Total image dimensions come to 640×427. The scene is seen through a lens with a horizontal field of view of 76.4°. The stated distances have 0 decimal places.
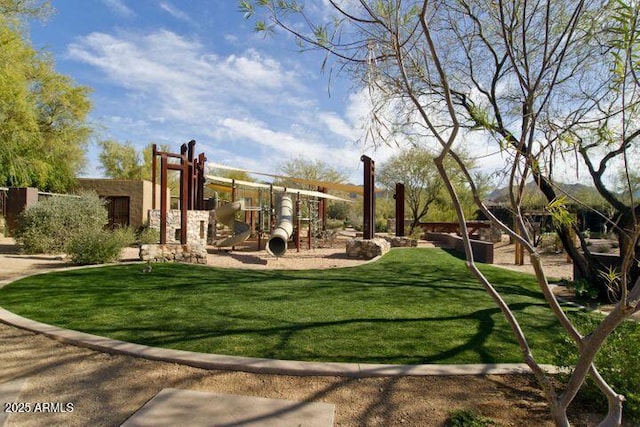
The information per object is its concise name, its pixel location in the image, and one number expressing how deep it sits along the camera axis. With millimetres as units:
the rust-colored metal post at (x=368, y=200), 13523
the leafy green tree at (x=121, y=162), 33250
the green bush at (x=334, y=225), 28058
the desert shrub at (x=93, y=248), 9141
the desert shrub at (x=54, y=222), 11484
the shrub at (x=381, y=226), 28625
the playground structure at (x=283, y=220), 13578
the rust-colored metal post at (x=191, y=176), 15492
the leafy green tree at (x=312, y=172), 37594
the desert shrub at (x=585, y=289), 7219
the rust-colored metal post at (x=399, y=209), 16578
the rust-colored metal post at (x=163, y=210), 10734
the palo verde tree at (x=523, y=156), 1940
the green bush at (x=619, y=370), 2805
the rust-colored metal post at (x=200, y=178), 17203
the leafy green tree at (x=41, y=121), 11031
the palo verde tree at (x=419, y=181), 24516
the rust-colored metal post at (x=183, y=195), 11336
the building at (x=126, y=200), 18781
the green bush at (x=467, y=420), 2646
